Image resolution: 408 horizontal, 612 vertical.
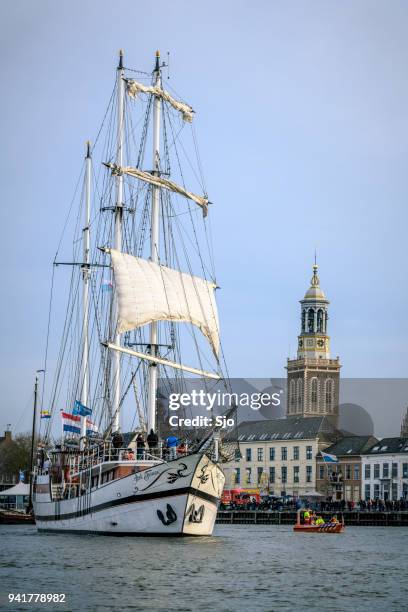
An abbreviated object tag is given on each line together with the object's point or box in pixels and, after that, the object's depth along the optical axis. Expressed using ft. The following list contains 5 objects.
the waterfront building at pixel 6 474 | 557.33
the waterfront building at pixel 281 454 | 571.69
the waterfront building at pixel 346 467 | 533.96
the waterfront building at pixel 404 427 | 592.60
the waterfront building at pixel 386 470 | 511.40
